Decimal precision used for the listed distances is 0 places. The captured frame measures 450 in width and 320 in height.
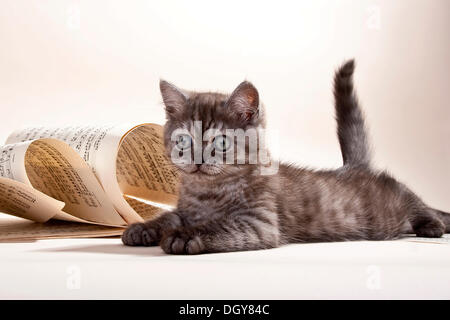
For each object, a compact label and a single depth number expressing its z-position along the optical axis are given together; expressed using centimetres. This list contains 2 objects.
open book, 72
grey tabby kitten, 66
